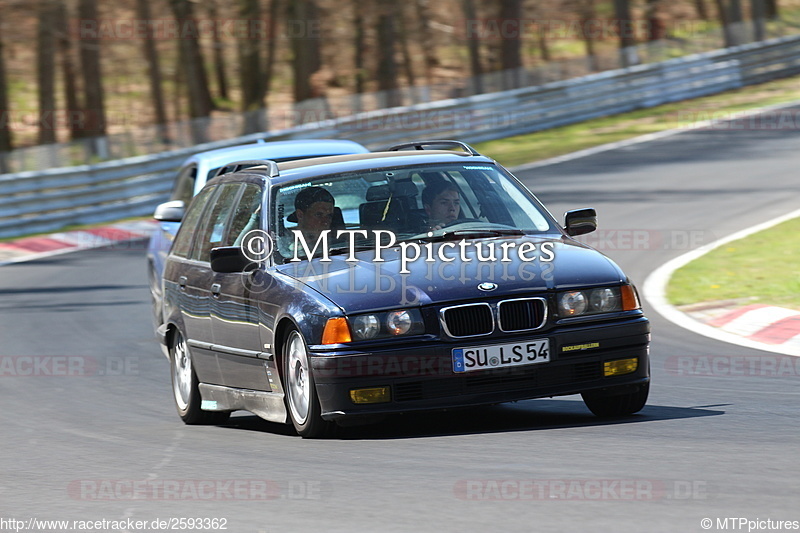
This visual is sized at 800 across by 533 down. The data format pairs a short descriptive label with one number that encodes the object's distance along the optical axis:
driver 15.31
